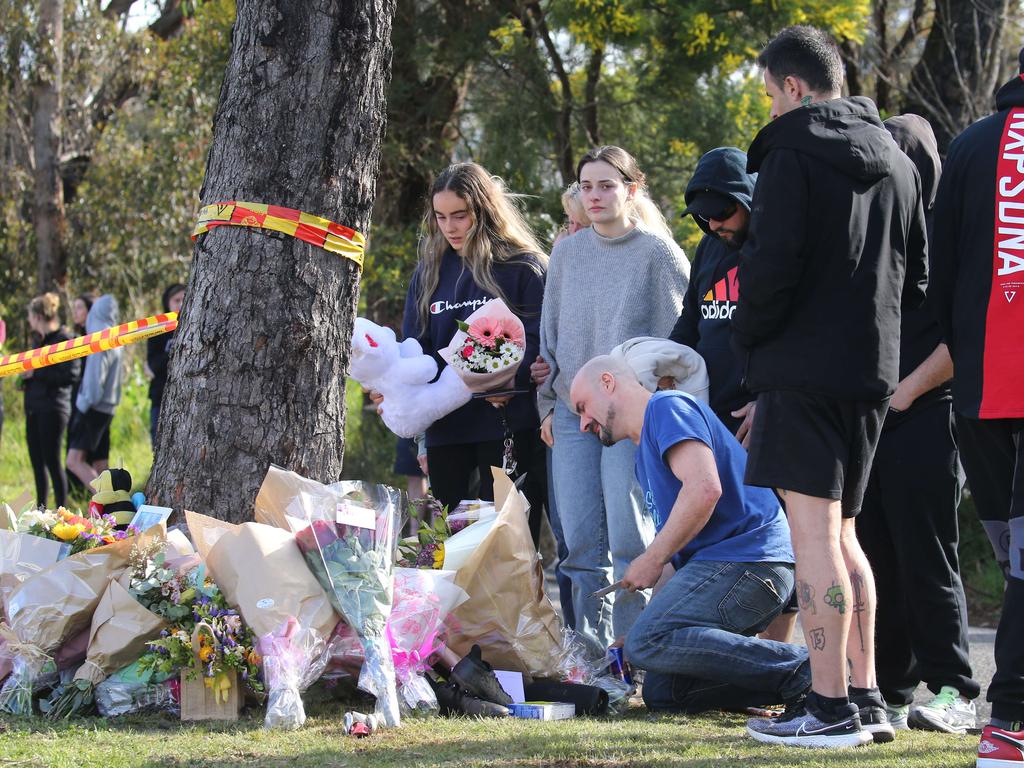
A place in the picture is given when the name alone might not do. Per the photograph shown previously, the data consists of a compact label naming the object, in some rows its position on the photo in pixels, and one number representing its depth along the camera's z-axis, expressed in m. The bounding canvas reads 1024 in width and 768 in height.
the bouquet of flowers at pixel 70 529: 8.02
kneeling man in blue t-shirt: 7.85
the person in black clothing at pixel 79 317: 22.39
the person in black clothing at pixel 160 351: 18.94
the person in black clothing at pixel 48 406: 21.34
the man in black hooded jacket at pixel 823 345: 6.87
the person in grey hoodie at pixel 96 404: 20.87
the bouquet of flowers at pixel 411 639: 7.57
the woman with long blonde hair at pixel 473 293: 10.67
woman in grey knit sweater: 9.55
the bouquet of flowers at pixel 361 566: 7.30
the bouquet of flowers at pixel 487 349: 10.05
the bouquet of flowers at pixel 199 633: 7.18
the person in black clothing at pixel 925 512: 8.08
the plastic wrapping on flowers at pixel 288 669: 7.09
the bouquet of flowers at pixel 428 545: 8.55
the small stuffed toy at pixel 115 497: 8.82
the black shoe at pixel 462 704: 7.63
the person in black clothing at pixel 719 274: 8.52
